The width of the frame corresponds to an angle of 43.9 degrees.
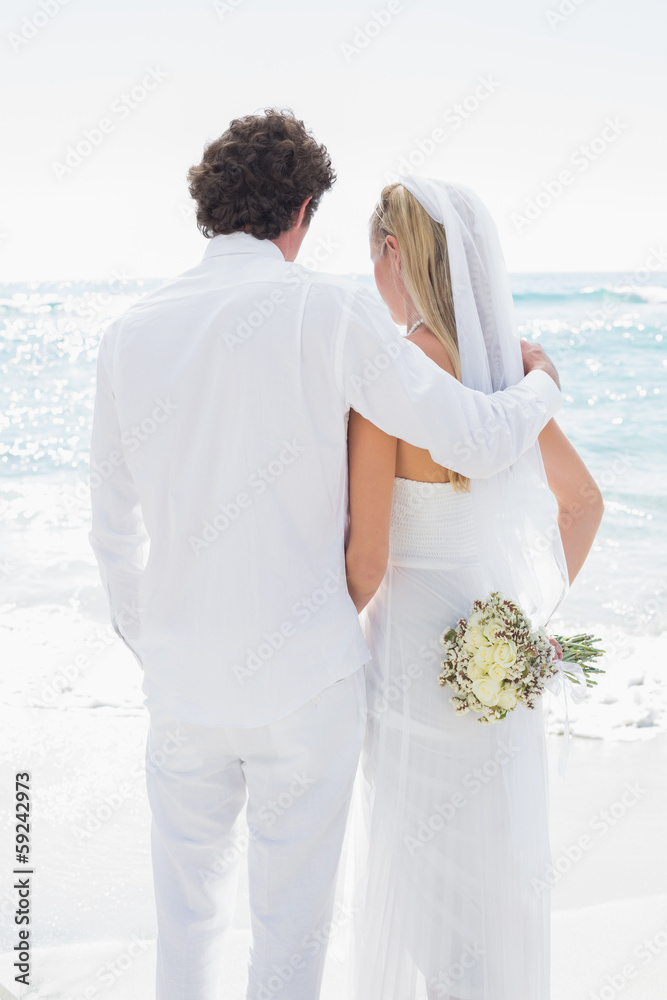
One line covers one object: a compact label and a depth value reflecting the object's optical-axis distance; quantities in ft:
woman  6.38
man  5.01
